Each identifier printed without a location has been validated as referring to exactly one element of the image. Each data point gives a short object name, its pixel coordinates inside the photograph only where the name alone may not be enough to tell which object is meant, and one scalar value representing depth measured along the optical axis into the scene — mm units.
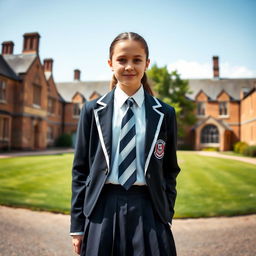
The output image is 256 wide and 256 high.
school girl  1638
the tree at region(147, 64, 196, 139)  31062
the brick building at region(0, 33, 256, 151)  21922
